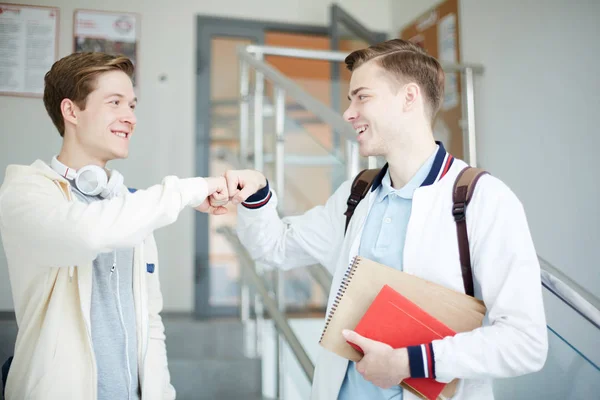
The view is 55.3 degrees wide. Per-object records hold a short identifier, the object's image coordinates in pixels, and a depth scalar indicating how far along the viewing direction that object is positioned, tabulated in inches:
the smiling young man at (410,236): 41.6
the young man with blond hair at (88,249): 42.3
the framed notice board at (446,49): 125.2
